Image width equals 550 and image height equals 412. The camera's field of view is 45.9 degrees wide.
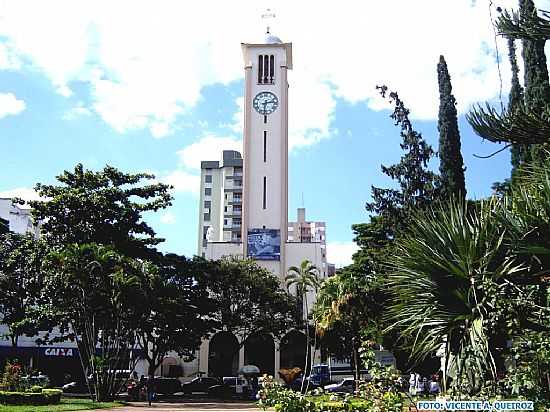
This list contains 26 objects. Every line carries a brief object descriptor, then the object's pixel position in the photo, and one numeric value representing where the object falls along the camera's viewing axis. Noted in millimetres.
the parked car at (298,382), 36469
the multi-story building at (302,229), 94375
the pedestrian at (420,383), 25869
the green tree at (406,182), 28234
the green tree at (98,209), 31656
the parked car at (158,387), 32062
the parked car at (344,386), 36309
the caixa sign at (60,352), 40978
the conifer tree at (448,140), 26703
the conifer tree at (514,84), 22438
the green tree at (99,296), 26266
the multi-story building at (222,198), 80875
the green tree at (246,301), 41406
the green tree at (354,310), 30302
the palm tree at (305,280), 44350
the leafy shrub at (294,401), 8703
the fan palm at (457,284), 7125
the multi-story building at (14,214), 58000
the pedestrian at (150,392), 28322
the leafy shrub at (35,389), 23555
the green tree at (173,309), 29859
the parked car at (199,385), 40250
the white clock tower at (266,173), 53812
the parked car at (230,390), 37062
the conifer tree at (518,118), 8414
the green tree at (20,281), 30406
